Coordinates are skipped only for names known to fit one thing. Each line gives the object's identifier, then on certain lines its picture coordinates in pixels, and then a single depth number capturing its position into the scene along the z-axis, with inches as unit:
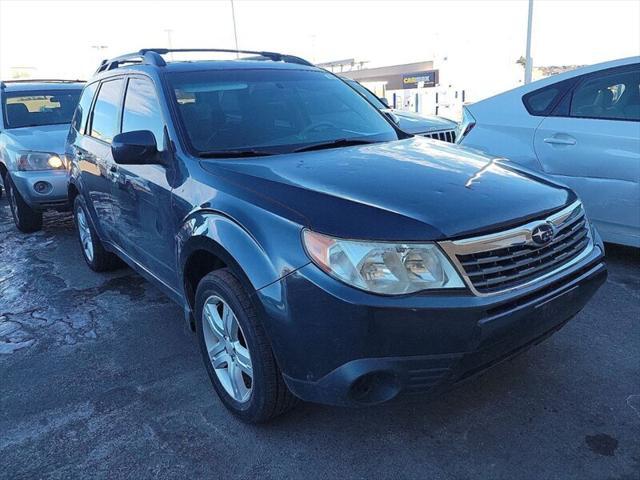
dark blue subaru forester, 79.5
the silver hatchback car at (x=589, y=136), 160.1
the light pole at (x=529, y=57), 760.5
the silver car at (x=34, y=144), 241.1
